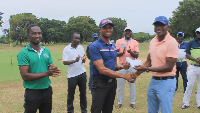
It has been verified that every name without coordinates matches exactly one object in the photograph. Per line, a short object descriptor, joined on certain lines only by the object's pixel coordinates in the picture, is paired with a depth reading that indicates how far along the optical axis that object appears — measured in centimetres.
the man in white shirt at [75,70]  563
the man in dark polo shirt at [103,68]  361
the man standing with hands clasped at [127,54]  643
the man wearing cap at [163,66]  355
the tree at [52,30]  6900
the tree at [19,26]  6122
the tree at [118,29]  8219
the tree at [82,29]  6713
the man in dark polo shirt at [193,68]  614
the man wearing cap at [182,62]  796
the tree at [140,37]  10578
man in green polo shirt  339
